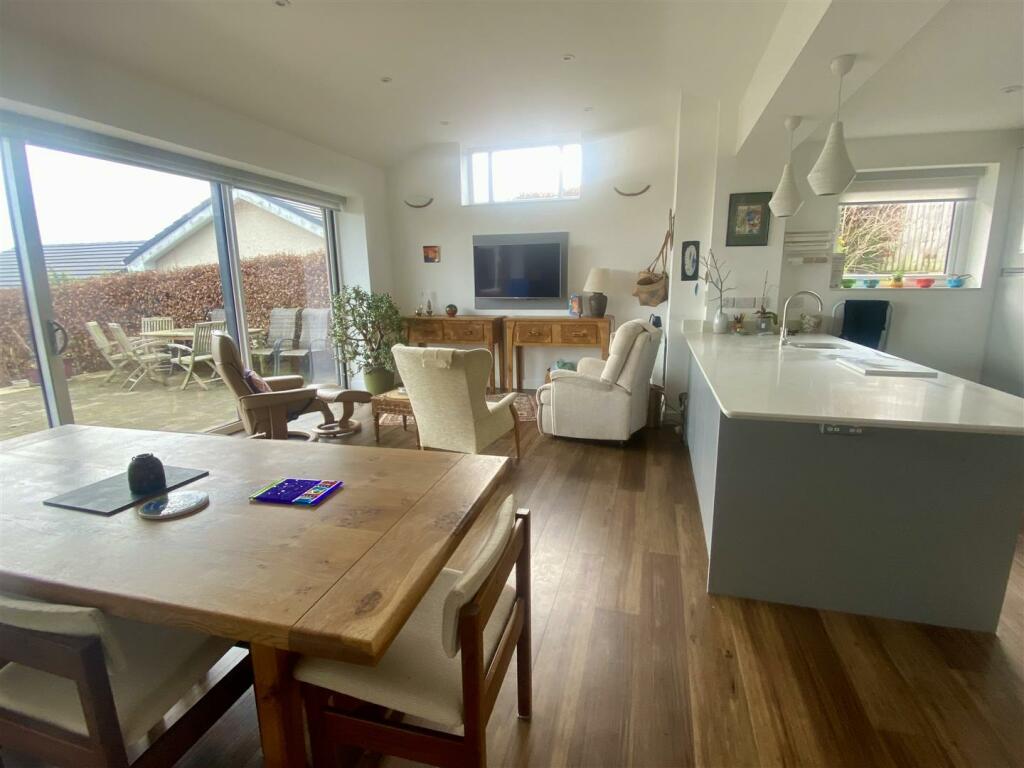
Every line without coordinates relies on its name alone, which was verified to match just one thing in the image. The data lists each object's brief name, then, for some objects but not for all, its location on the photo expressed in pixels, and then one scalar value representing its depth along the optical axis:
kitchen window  4.12
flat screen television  5.23
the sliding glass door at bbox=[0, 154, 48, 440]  2.61
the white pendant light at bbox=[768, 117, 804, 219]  2.67
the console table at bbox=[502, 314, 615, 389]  4.95
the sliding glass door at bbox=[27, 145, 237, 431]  2.89
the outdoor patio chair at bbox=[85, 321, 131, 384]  3.08
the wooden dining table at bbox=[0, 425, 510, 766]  0.81
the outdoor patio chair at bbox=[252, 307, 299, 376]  4.42
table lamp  4.91
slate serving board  1.16
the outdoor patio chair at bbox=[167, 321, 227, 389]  3.72
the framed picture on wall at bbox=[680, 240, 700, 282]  4.16
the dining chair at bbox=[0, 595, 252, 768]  0.80
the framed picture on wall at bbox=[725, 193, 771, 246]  3.83
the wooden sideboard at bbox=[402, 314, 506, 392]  5.27
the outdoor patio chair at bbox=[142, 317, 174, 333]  3.44
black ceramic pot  1.24
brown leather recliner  3.01
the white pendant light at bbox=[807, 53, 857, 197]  2.14
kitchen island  1.58
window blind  4.07
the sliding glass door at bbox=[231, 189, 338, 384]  4.17
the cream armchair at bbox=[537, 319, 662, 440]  3.48
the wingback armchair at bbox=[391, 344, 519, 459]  2.83
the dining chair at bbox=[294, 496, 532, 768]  0.89
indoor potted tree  5.07
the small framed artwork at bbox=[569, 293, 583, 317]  5.09
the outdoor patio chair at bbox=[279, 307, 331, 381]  4.90
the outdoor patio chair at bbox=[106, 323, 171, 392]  3.26
